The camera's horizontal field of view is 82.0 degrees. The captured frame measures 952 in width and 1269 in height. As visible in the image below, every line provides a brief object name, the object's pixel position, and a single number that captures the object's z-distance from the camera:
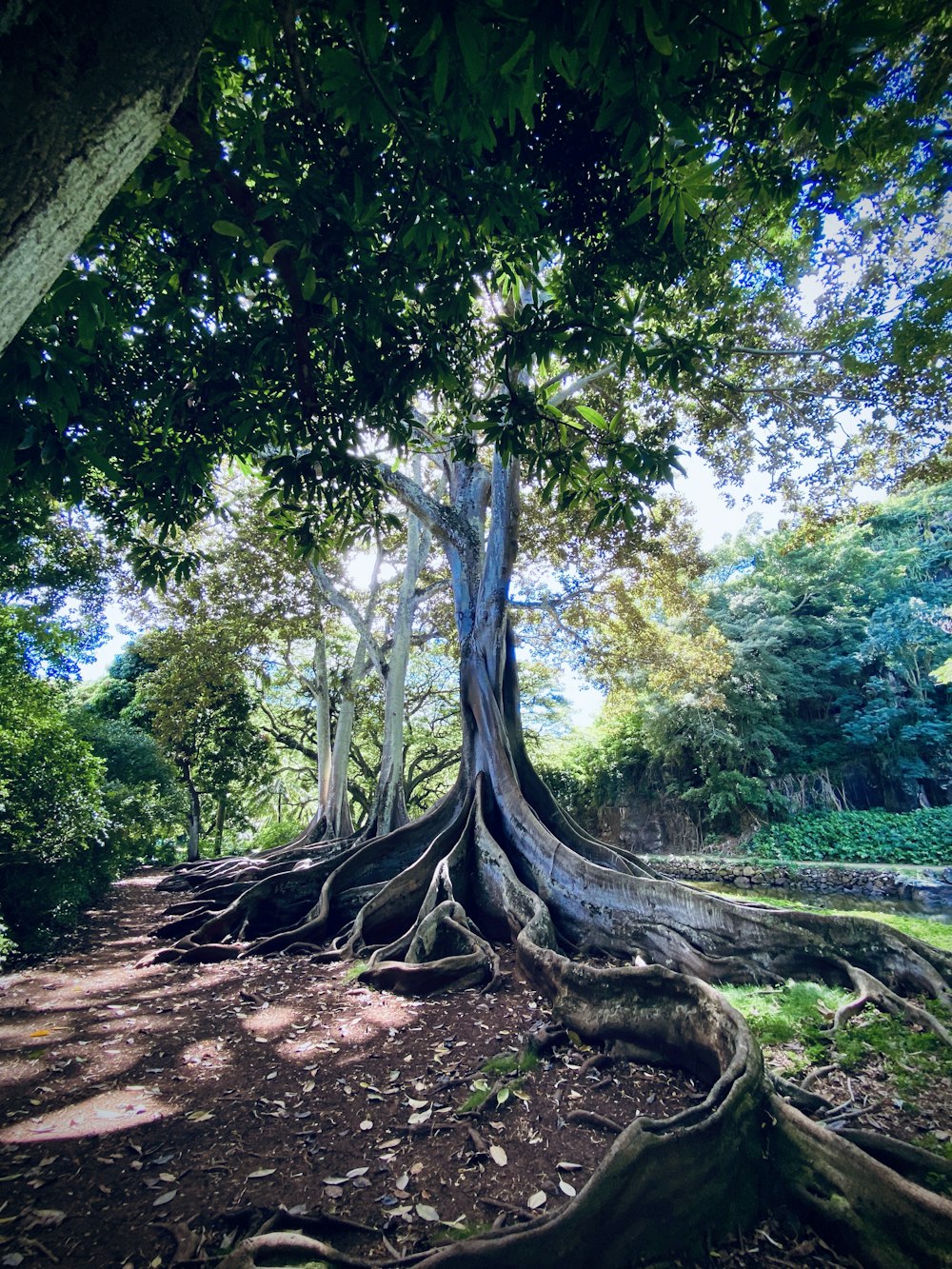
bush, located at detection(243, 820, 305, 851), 21.59
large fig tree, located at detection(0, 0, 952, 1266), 1.80
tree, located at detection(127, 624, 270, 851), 12.77
